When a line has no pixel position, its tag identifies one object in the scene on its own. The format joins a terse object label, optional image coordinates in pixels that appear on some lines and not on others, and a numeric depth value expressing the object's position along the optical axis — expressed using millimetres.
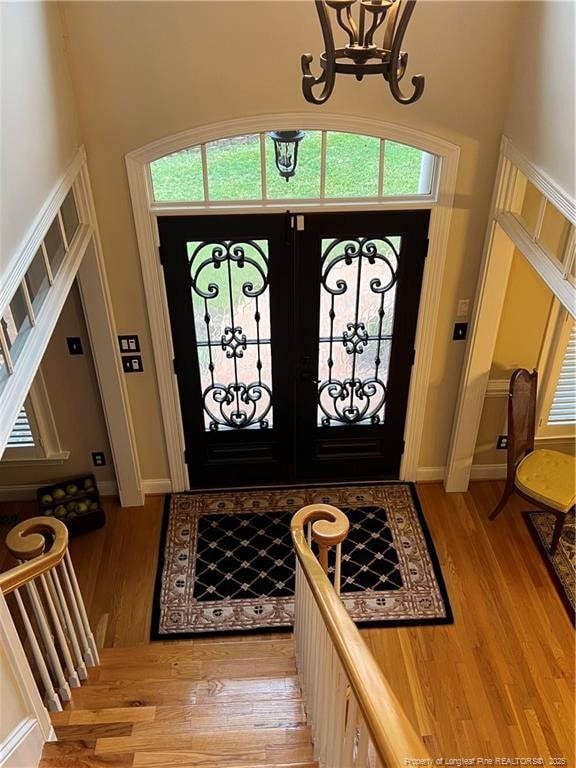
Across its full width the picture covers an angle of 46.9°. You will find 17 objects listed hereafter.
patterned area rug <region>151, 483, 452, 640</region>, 3957
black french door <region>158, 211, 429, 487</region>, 3848
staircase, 2592
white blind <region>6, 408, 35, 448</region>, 4423
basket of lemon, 4406
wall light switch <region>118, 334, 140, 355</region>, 4102
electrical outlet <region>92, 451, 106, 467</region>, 4594
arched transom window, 3576
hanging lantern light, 3533
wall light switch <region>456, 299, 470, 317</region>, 4121
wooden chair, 4137
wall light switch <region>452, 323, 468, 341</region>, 4215
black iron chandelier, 1802
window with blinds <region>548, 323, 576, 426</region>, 4355
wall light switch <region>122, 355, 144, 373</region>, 4180
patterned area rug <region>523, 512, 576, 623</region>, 4055
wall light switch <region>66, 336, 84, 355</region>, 4090
